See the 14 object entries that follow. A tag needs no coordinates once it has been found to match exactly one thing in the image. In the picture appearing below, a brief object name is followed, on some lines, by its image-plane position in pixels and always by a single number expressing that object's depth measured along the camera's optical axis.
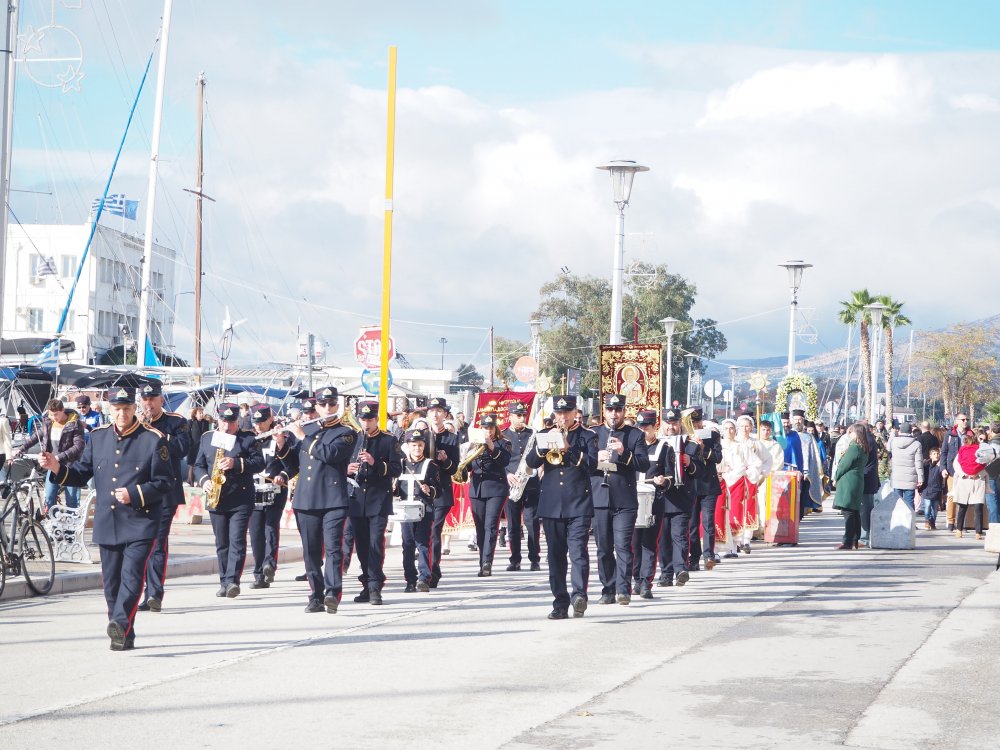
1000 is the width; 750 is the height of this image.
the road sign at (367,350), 26.06
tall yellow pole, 18.31
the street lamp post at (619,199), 23.41
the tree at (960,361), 93.25
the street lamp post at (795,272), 36.69
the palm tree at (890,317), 70.00
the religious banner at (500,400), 22.30
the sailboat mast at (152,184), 38.53
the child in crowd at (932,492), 25.02
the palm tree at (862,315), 69.50
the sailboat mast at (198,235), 44.94
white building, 78.44
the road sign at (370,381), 26.68
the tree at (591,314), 83.25
